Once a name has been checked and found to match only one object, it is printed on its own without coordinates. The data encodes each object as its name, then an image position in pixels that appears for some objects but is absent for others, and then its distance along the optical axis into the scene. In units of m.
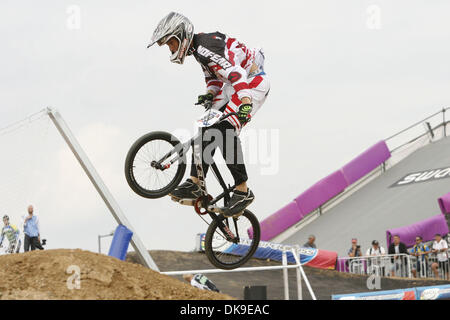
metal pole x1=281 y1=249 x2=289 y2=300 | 15.10
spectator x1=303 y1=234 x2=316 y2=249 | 22.35
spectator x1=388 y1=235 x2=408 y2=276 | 21.62
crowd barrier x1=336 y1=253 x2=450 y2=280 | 21.61
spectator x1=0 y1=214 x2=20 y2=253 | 10.93
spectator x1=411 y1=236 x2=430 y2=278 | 21.86
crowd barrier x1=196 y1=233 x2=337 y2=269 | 23.86
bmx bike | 8.77
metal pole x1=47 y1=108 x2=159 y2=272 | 10.74
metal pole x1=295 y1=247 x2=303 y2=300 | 15.36
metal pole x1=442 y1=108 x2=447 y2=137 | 34.44
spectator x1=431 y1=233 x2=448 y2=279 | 21.58
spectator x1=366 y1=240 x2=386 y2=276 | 22.25
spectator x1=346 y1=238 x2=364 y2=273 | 23.38
